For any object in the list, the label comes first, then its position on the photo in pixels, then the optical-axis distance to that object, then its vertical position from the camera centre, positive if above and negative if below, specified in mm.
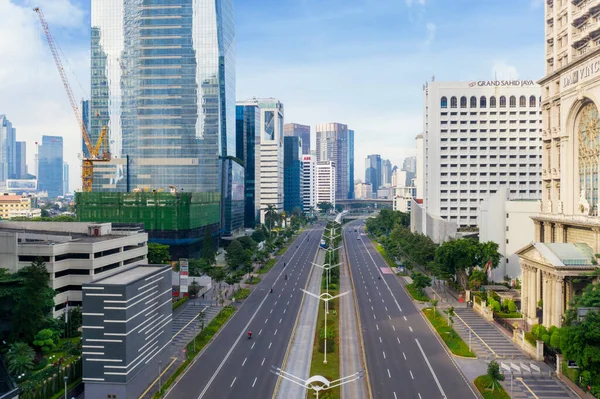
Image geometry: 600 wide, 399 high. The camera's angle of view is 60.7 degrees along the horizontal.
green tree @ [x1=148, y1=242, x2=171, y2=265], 105019 -12483
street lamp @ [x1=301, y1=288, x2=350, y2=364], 58562 -19175
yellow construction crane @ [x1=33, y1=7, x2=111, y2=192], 150250 +11146
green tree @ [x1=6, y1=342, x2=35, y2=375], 52344 -16942
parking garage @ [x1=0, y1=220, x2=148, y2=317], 72875 -9110
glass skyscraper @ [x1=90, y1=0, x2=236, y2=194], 147750 +30417
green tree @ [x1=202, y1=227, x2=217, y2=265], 125750 -14187
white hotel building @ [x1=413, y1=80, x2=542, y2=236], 153375 +14933
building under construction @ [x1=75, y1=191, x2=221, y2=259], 132125 -4580
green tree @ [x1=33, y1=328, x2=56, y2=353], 61488 -17556
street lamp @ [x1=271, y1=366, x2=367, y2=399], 51406 -19849
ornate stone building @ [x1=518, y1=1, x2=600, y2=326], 70562 +3923
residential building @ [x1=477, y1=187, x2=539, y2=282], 107000 -7363
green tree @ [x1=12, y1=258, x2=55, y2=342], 61031 -13476
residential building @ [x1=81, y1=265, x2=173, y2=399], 49281 -14161
